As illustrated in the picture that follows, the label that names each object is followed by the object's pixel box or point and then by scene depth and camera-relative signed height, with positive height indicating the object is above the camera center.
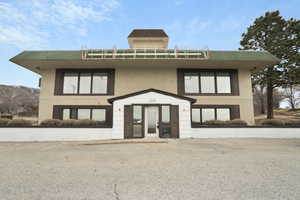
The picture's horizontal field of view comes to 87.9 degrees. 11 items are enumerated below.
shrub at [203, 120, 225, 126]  12.02 -0.67
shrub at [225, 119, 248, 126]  11.86 -0.73
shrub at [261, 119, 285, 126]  11.88 -0.68
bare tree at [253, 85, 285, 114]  37.22 +3.81
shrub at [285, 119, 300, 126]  11.93 -0.68
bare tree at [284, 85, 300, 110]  44.21 +4.66
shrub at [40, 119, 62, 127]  11.59 -0.69
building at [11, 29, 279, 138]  13.48 +3.41
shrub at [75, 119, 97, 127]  11.64 -0.67
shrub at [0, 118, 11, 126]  11.35 -0.59
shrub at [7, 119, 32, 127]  11.34 -0.66
